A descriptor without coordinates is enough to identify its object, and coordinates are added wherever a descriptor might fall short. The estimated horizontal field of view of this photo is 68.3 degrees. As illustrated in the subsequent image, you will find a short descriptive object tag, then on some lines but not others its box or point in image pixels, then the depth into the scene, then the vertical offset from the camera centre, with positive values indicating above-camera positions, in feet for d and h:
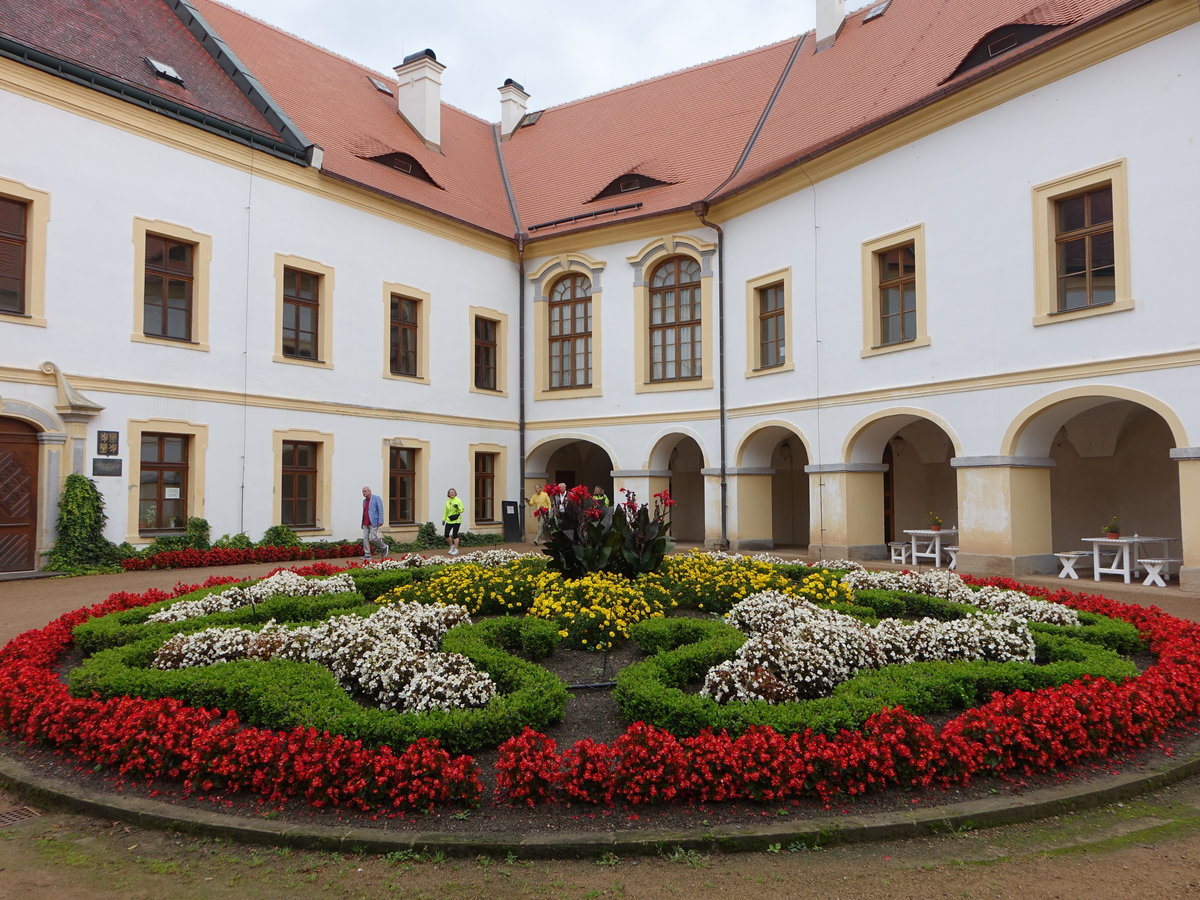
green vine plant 49.64 -3.00
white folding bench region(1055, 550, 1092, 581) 48.18 -4.69
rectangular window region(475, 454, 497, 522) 77.61 -0.78
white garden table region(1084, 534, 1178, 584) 46.88 -4.30
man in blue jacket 62.08 -3.05
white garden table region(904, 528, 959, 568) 55.85 -4.57
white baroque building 47.55 +13.16
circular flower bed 14.90 -4.90
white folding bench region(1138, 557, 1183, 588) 44.60 -4.54
